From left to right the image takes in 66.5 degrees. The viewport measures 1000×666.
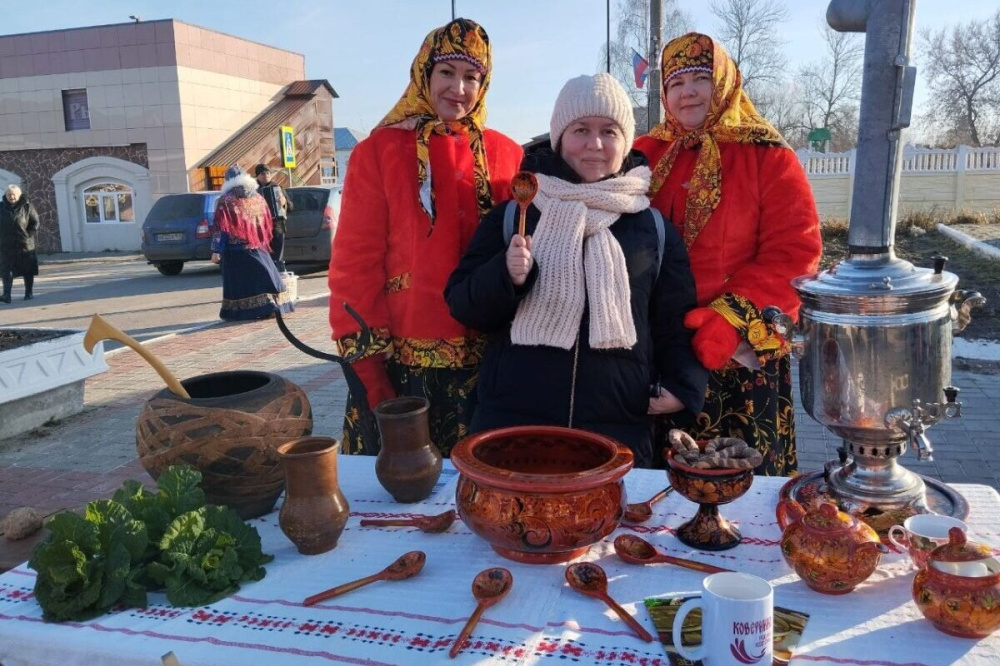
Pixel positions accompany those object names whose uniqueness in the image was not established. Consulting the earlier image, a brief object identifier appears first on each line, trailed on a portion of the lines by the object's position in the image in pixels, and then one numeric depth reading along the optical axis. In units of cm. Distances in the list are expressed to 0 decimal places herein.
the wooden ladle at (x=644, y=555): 130
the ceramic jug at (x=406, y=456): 158
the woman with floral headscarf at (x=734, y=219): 204
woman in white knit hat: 182
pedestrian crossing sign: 1650
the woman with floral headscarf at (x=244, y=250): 794
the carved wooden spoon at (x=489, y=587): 119
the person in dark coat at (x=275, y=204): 913
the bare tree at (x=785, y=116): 3070
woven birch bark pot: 146
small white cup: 123
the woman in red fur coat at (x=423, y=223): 224
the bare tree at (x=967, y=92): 3459
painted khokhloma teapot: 120
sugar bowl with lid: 108
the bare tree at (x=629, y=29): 2397
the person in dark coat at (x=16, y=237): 1032
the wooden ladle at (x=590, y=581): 121
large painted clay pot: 124
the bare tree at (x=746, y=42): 2822
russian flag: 1080
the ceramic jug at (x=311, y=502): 137
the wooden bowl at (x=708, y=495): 134
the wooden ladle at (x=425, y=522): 148
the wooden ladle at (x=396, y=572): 125
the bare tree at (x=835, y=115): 3569
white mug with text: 101
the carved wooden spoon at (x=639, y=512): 151
